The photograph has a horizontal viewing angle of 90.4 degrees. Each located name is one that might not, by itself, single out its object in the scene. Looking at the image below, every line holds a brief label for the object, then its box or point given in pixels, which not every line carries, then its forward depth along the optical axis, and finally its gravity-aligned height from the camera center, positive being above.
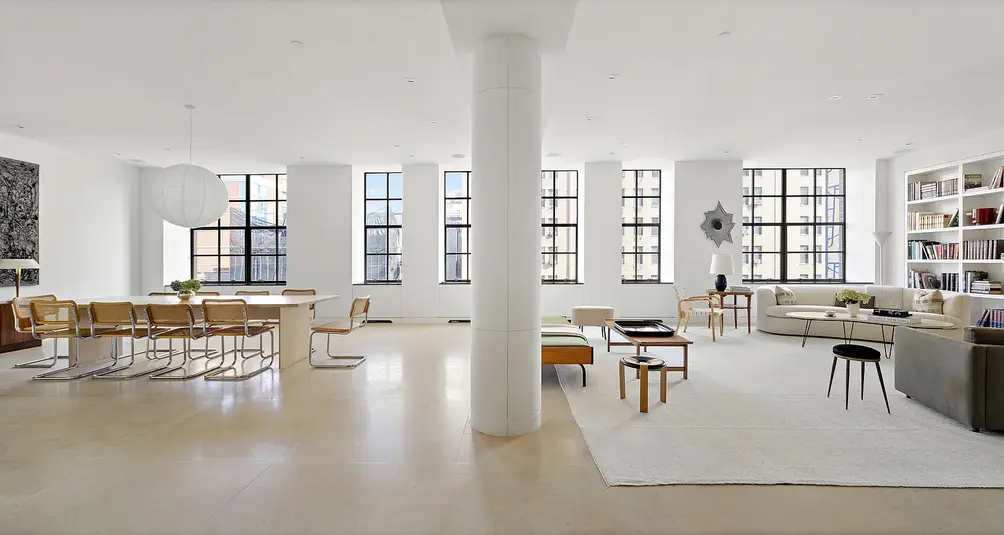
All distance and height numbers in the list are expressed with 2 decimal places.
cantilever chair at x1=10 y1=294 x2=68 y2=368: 5.41 -0.56
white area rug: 2.92 -1.19
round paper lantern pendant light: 5.50 +0.80
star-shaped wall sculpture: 9.65 +0.84
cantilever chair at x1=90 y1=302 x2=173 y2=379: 5.24 -0.70
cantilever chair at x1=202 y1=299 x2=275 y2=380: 5.28 -0.63
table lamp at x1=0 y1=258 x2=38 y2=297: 6.66 -0.01
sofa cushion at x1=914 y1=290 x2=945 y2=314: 7.25 -0.50
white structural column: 3.55 +0.30
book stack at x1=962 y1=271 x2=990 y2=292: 7.51 -0.14
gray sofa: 3.50 -0.80
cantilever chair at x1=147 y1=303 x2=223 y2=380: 5.29 -0.65
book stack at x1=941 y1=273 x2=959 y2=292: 7.88 -0.23
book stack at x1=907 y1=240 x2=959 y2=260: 7.98 +0.30
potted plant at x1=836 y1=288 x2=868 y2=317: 6.59 -0.42
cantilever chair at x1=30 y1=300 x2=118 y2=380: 5.28 -0.69
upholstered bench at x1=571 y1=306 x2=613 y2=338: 7.88 -0.77
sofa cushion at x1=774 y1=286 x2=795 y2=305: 8.44 -0.48
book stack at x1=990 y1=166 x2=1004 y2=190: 7.08 +1.28
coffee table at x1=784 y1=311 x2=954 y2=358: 5.91 -0.66
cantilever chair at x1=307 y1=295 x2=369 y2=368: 5.98 -0.76
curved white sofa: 7.04 -0.63
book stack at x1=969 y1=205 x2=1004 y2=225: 7.32 +0.78
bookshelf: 7.39 +0.91
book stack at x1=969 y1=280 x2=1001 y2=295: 7.24 -0.28
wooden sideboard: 6.78 -0.97
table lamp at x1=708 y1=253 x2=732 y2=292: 8.64 +0.01
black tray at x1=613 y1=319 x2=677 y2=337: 5.44 -0.71
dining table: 5.66 -0.66
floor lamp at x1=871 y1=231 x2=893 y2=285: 9.13 +0.57
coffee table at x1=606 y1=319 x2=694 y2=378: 4.99 -0.75
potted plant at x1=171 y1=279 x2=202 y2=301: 5.86 -0.29
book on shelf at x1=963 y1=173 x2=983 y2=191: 7.55 +1.34
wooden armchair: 7.62 -0.64
